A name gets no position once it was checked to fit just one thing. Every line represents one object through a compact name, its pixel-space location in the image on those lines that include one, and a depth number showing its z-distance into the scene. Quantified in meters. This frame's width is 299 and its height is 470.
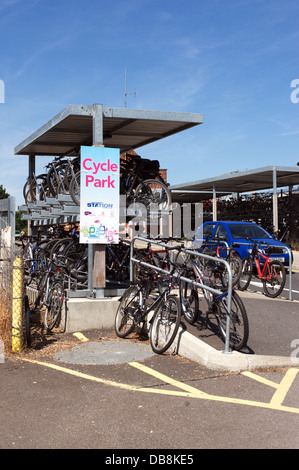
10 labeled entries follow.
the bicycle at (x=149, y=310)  6.51
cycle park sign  7.92
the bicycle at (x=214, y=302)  6.00
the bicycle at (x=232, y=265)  7.27
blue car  13.46
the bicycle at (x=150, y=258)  8.05
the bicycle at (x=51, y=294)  7.74
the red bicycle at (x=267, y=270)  10.56
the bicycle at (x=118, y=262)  9.86
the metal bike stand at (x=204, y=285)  5.77
